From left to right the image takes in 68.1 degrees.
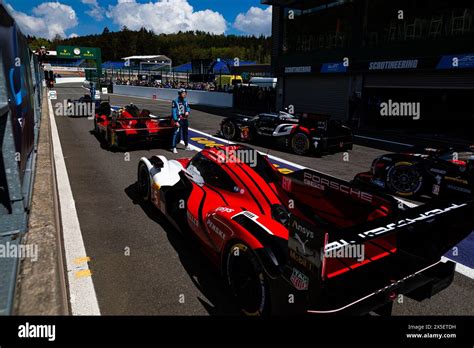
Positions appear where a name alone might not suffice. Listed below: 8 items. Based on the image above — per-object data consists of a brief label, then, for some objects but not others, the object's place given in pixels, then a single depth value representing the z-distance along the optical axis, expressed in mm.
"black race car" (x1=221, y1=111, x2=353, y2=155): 10055
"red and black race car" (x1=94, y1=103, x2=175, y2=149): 9834
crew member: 10211
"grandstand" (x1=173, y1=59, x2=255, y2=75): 34181
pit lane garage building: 15242
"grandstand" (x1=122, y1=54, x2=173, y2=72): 78812
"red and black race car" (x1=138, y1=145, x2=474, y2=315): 2504
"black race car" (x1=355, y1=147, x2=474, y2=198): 5879
